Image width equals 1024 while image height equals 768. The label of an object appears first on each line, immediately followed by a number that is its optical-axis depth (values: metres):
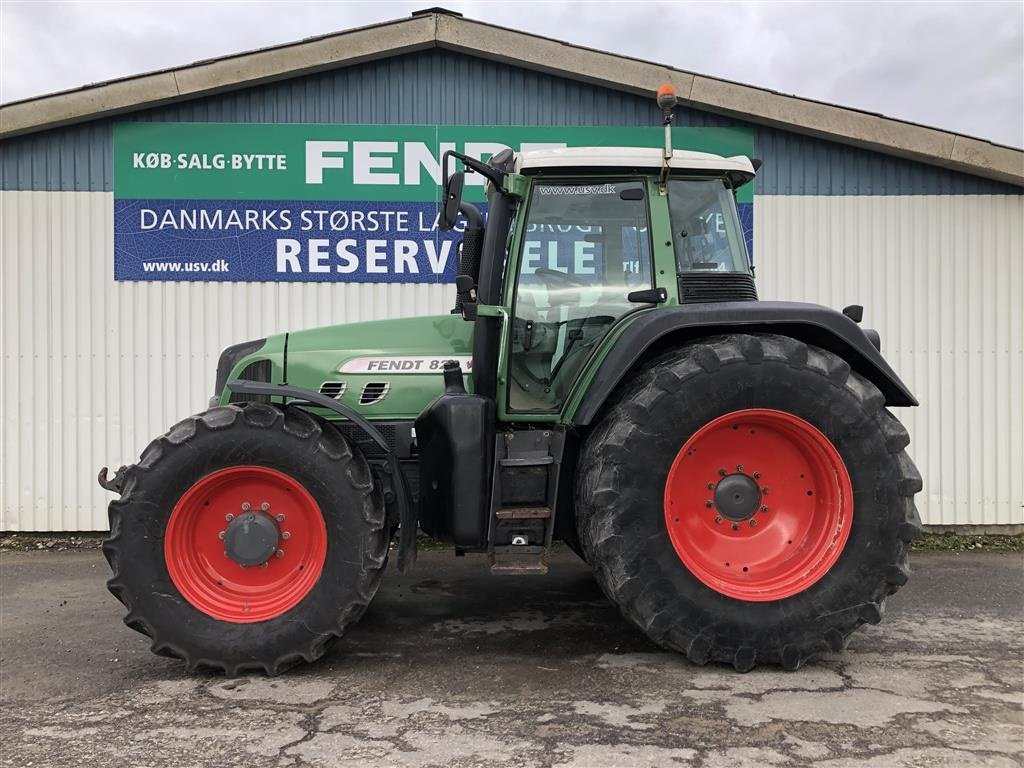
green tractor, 3.50
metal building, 6.45
